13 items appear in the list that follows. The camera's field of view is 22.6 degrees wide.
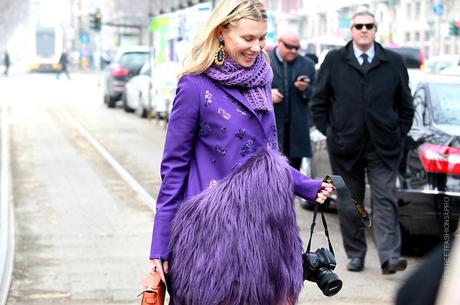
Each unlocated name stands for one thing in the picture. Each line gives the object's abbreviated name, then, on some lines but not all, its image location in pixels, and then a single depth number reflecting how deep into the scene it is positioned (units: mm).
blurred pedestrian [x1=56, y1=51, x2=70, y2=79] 67625
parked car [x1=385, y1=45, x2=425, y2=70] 28258
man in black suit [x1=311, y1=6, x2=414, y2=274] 7988
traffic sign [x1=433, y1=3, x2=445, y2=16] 50344
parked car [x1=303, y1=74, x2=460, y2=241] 8289
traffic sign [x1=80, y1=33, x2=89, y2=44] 81012
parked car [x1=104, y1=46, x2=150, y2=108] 31281
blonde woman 3646
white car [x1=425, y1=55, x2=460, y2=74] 21781
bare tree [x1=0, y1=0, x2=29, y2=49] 77656
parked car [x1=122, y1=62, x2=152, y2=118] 26609
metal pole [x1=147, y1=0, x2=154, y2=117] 25141
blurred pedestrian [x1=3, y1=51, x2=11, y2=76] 73000
